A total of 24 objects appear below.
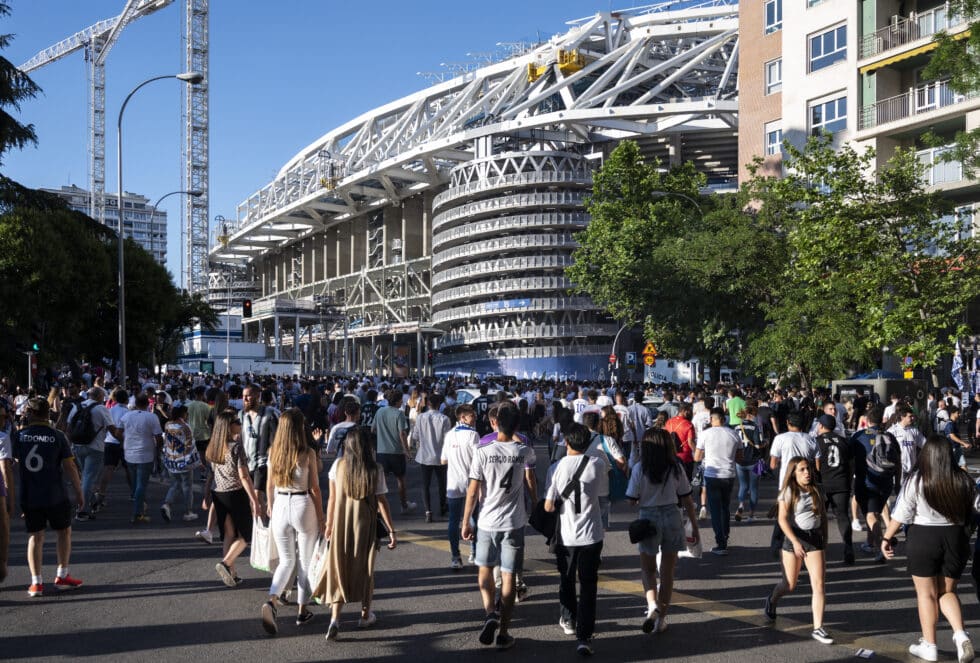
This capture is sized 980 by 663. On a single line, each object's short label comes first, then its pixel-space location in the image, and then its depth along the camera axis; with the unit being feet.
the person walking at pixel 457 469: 31.01
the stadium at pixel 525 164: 227.20
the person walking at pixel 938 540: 20.33
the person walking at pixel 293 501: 23.12
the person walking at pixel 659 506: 23.43
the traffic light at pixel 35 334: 92.58
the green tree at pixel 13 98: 64.34
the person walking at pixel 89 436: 39.58
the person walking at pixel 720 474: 33.58
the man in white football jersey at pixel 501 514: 22.00
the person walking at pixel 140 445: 39.65
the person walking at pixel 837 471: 32.12
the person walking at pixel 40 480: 26.45
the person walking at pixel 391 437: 41.81
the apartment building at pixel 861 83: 98.32
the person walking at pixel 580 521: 21.48
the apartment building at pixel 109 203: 599.66
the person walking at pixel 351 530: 22.48
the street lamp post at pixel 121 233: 103.38
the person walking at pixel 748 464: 41.29
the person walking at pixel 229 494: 27.35
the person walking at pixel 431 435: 39.24
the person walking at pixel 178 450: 40.09
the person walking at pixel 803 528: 22.57
